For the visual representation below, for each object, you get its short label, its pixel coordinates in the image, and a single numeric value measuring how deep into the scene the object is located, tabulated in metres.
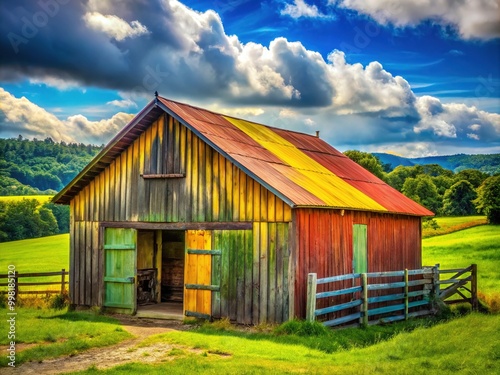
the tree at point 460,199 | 75.44
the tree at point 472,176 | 83.81
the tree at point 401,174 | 91.19
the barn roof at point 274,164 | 17.64
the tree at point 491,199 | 55.62
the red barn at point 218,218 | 17.11
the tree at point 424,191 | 79.31
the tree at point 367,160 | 65.88
